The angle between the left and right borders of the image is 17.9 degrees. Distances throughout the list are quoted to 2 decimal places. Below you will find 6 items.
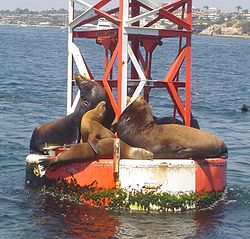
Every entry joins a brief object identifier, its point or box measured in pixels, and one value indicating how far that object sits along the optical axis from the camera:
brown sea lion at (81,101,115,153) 14.66
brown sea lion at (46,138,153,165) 14.31
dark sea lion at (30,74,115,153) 15.34
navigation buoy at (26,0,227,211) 14.18
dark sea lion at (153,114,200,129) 16.22
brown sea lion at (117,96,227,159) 14.55
